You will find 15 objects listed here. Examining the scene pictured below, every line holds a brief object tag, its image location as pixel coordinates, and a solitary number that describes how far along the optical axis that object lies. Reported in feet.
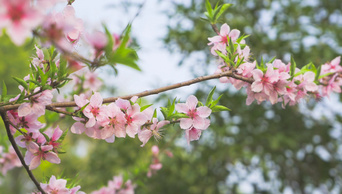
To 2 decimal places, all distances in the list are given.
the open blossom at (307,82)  3.08
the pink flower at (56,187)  2.90
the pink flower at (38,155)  2.86
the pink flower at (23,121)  2.82
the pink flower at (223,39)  3.06
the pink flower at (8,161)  3.47
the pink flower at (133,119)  2.82
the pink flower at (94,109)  2.78
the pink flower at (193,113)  2.85
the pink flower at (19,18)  2.37
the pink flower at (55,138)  2.89
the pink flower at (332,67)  3.27
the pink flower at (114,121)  2.81
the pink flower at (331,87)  3.25
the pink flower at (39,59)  2.86
